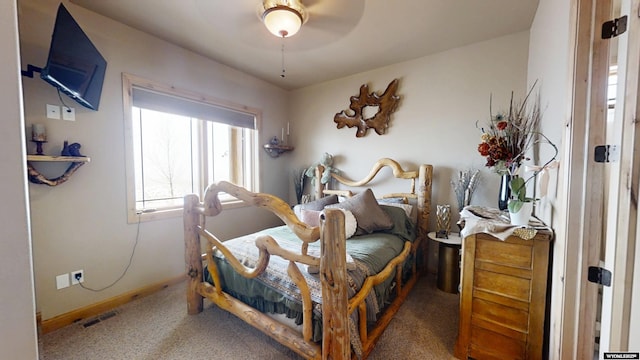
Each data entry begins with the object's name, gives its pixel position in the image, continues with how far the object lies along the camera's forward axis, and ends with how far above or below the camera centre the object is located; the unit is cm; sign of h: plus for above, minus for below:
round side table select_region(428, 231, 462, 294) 234 -92
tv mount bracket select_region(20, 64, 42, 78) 170 +73
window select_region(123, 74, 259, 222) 231 +32
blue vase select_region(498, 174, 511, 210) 176 -15
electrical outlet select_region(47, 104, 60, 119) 182 +46
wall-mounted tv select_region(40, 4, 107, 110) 160 +79
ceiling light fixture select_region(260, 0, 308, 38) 165 +111
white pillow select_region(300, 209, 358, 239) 222 -47
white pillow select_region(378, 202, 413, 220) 259 -39
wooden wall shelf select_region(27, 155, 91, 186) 168 +3
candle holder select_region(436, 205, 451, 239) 245 -50
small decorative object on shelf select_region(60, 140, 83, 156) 186 +17
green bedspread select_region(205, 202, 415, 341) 147 -70
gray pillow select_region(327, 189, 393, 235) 229 -41
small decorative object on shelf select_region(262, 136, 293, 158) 357 +37
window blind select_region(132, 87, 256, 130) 235 +72
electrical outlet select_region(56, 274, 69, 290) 188 -88
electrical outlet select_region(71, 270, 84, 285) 195 -88
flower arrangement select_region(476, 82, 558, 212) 165 +23
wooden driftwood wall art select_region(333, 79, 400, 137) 297 +81
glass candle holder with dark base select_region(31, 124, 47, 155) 170 +26
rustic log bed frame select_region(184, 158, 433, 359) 120 -69
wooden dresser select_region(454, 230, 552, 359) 133 -75
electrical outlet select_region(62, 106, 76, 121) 189 +47
